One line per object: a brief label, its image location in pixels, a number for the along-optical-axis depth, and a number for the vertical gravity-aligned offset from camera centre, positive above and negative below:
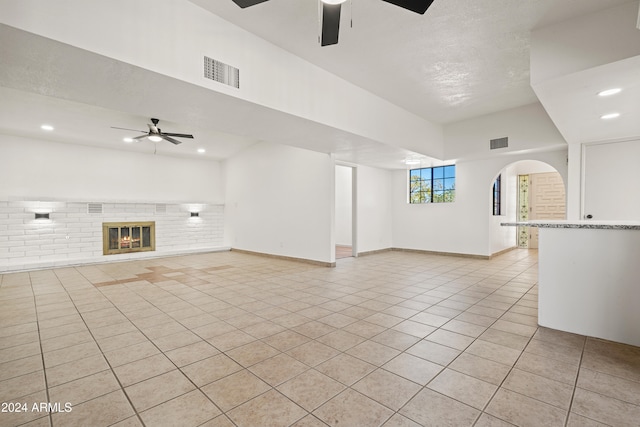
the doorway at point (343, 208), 10.26 +0.10
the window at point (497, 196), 7.71 +0.41
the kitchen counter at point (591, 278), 2.59 -0.65
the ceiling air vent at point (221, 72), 2.90 +1.42
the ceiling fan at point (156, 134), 5.58 +1.50
